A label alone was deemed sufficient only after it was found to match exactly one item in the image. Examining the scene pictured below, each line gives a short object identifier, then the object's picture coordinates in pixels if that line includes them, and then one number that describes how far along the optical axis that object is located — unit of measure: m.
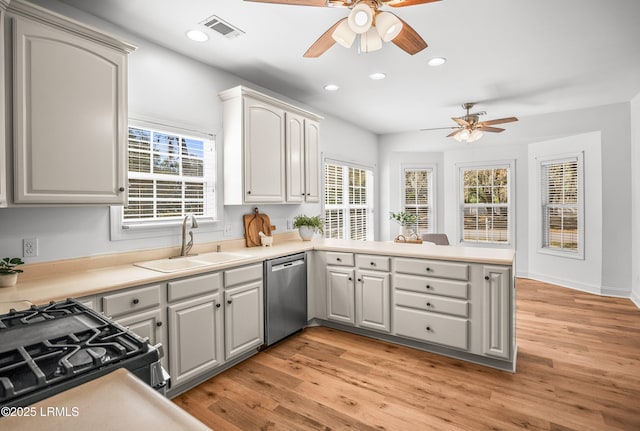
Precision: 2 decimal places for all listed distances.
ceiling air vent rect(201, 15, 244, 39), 2.56
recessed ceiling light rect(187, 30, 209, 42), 2.71
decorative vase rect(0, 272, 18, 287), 1.95
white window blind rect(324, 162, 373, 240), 5.40
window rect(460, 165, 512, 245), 6.15
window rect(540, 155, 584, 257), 5.30
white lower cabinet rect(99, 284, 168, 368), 1.97
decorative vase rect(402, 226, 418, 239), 4.96
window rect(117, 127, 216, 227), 2.77
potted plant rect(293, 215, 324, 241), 4.12
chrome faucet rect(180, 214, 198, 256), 2.93
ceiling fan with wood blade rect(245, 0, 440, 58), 1.83
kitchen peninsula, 2.11
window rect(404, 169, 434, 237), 6.73
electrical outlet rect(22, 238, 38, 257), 2.15
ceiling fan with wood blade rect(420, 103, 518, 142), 4.69
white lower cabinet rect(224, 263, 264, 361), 2.69
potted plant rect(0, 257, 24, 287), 1.96
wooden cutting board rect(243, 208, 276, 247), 3.66
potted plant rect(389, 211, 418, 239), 4.97
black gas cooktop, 0.83
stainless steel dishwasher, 3.08
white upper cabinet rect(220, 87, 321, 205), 3.30
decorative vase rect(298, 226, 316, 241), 4.12
